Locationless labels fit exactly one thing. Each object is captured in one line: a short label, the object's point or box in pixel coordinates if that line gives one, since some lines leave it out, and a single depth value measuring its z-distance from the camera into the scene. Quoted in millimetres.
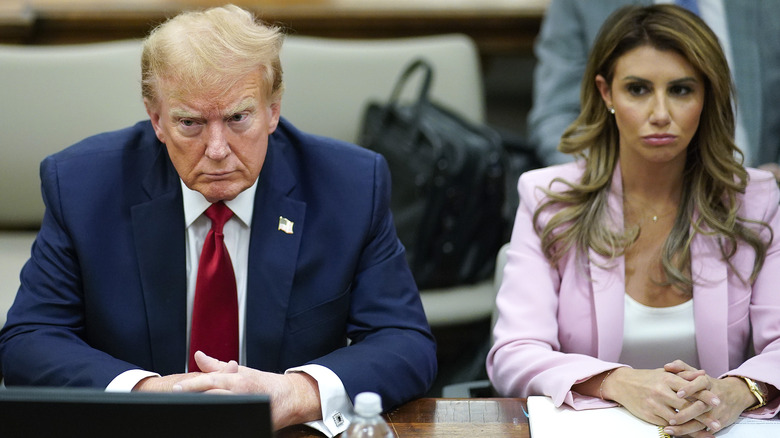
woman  5530
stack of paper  5246
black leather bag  6242
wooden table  5248
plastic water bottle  5048
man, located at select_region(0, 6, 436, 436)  5348
